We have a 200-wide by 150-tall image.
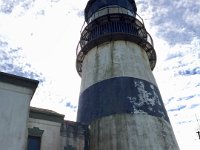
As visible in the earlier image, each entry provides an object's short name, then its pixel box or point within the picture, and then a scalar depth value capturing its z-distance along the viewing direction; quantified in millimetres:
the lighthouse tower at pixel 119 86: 16422
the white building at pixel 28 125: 12867
